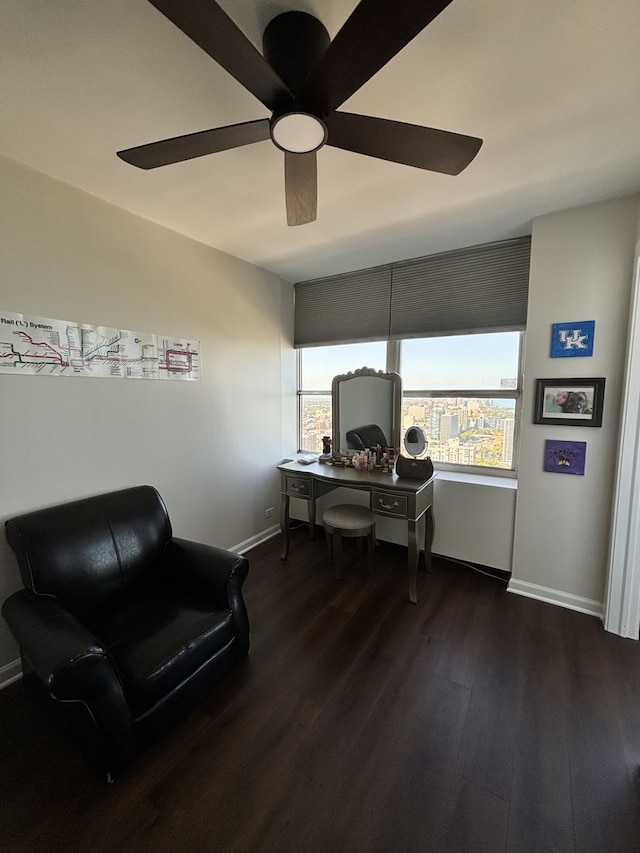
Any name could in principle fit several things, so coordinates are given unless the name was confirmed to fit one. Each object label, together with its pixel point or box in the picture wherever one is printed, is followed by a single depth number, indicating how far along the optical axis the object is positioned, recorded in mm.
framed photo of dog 2086
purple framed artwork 2160
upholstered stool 2525
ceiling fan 766
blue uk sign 2084
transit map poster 1700
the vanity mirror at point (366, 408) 2986
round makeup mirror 2750
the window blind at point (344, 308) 3049
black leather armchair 1210
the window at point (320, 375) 3213
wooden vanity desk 2338
